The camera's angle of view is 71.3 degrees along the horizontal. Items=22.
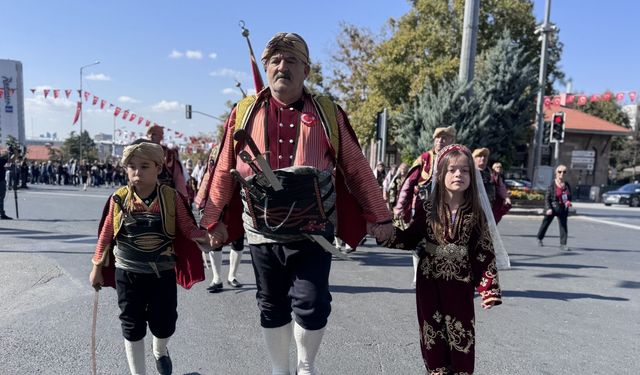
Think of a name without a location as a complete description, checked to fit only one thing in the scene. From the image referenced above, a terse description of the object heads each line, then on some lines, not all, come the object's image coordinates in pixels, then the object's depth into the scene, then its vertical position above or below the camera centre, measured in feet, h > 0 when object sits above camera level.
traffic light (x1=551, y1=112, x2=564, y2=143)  58.49 +4.81
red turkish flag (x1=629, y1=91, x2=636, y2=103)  61.56 +9.96
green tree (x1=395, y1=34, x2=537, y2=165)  60.85 +7.23
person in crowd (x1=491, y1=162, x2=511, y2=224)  20.80 -1.73
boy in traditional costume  9.08 -2.00
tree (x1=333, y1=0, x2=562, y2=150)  71.97 +19.63
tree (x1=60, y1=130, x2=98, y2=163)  199.08 +0.28
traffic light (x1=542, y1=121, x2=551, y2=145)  60.59 +4.26
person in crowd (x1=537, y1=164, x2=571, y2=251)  29.84 -2.41
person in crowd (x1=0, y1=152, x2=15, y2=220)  33.88 -2.72
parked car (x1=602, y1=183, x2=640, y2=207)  90.63 -5.94
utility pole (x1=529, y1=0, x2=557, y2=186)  59.72 +9.78
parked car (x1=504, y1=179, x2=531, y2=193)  88.05 -3.95
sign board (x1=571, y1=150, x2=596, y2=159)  105.70 +2.74
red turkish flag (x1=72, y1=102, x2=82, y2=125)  110.06 +8.93
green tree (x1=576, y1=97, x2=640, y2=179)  152.35 +9.77
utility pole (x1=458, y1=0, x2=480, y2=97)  36.09 +10.21
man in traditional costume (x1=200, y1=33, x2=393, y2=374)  8.04 -0.66
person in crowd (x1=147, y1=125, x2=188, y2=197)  15.14 -0.74
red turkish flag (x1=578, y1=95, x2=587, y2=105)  69.15 +10.33
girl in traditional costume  8.94 -2.10
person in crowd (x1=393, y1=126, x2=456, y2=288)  15.33 -0.63
